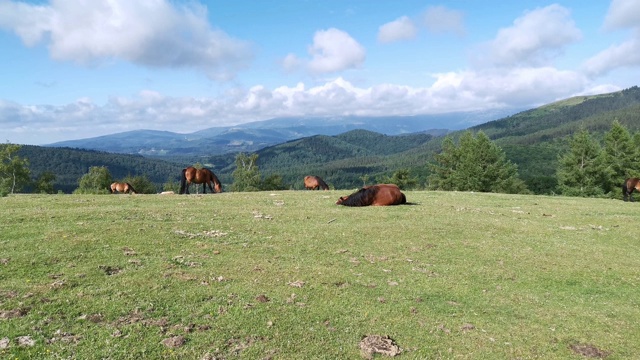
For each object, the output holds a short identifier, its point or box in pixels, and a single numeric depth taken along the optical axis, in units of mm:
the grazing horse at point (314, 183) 36438
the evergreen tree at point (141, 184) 82519
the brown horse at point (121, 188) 40184
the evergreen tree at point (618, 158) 54969
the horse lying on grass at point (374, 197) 18234
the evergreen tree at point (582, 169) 54094
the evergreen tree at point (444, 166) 68894
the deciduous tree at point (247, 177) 80562
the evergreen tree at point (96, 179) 77312
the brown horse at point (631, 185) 30255
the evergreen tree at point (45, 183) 66081
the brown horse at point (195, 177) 25123
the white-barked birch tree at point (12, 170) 59422
